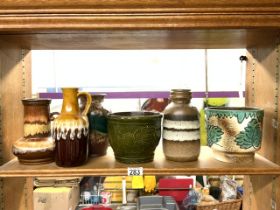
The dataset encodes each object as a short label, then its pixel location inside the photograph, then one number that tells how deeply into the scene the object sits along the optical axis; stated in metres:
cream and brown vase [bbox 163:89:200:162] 0.83
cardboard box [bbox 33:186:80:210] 2.46
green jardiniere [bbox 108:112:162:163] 0.81
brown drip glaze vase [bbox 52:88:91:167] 0.80
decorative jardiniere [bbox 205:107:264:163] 0.80
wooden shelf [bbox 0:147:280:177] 0.78
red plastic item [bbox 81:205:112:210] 1.64
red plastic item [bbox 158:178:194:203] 2.44
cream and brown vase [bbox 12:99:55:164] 0.83
